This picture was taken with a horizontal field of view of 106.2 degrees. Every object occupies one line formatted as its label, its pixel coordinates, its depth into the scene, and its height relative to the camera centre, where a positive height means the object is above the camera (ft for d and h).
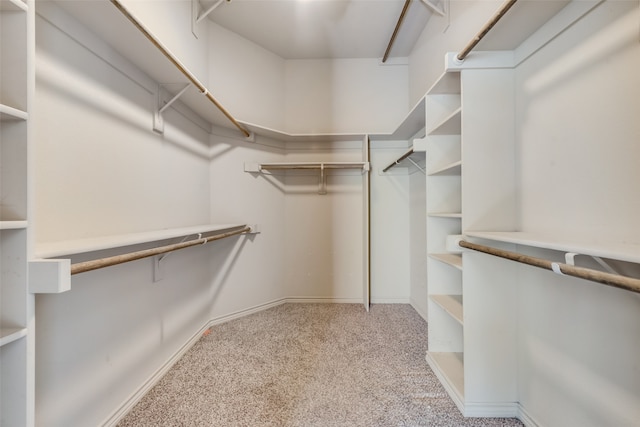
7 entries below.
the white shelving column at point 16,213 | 2.24 +0.04
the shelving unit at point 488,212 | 4.19 +0.02
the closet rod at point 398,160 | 6.54 +1.68
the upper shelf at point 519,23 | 3.18 +2.78
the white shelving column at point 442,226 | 5.32 -0.29
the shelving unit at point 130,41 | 3.23 +2.80
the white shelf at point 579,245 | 2.01 -0.33
